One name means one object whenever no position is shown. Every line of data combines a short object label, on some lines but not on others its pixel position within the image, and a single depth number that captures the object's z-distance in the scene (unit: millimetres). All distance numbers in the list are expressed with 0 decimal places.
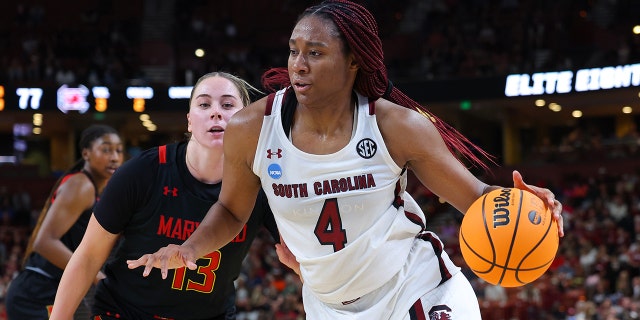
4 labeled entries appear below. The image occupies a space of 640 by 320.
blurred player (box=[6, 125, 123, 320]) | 5203
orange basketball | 3064
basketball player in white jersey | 3178
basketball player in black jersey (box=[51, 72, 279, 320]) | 3797
